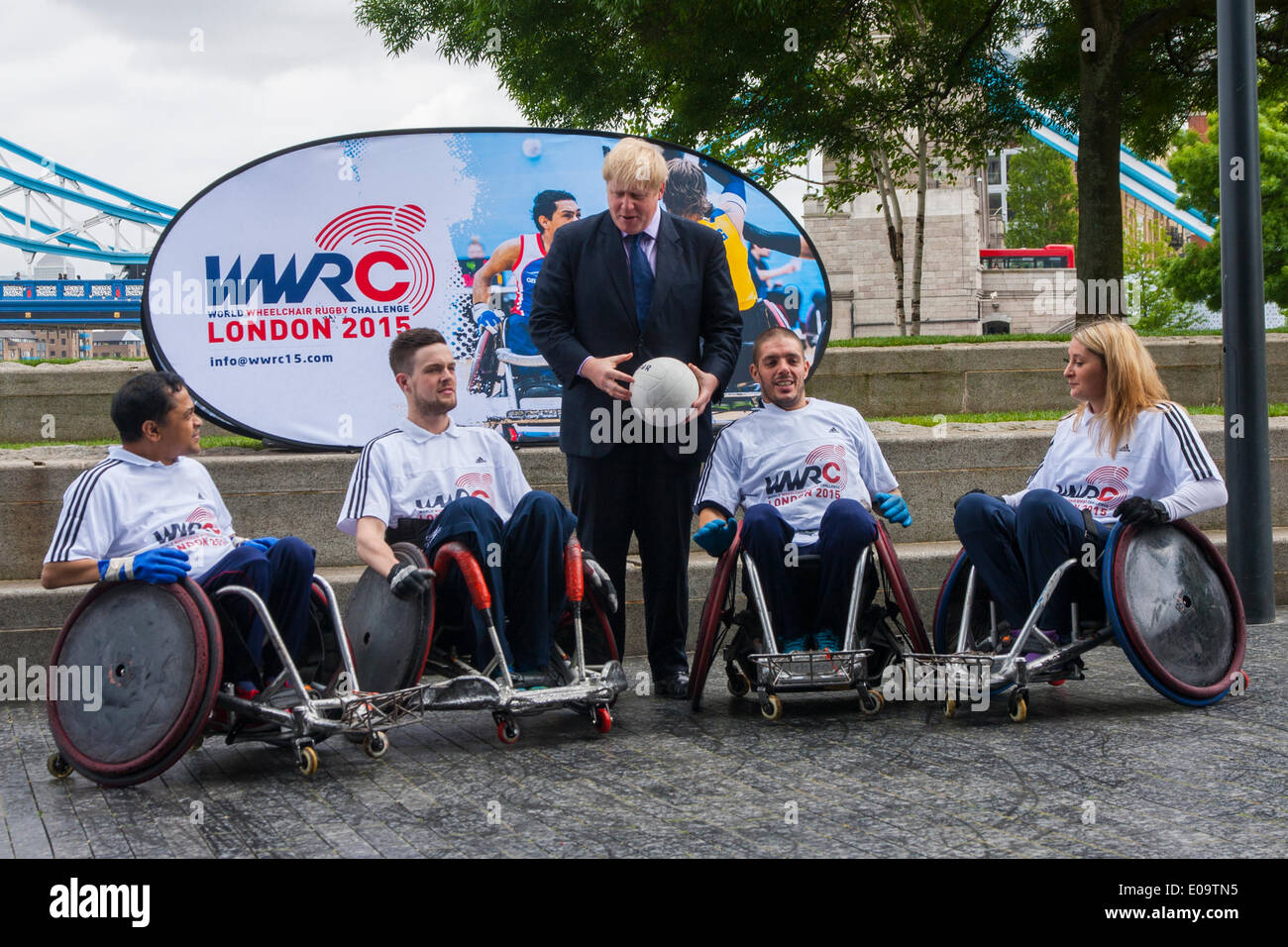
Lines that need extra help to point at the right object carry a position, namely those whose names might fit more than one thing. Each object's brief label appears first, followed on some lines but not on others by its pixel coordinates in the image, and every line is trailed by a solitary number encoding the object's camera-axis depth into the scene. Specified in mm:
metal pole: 6664
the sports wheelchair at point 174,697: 3844
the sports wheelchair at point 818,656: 4594
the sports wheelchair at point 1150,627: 4477
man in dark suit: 5078
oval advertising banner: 6812
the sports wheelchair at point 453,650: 4285
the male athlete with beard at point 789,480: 4746
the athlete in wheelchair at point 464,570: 4340
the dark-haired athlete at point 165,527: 4121
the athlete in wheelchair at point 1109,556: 4520
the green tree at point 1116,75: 11047
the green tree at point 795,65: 12828
